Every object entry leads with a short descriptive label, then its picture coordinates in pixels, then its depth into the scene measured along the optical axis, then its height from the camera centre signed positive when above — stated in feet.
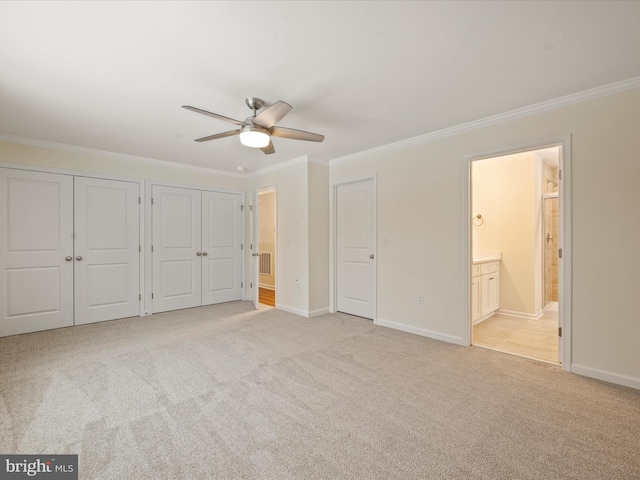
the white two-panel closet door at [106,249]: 13.60 -0.56
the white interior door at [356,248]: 14.23 -0.51
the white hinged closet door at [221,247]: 17.47 -0.56
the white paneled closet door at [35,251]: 12.01 -0.57
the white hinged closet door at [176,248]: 15.69 -0.57
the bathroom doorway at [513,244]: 14.24 -0.32
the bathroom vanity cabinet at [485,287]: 13.24 -2.35
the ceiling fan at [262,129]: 7.75 +3.13
